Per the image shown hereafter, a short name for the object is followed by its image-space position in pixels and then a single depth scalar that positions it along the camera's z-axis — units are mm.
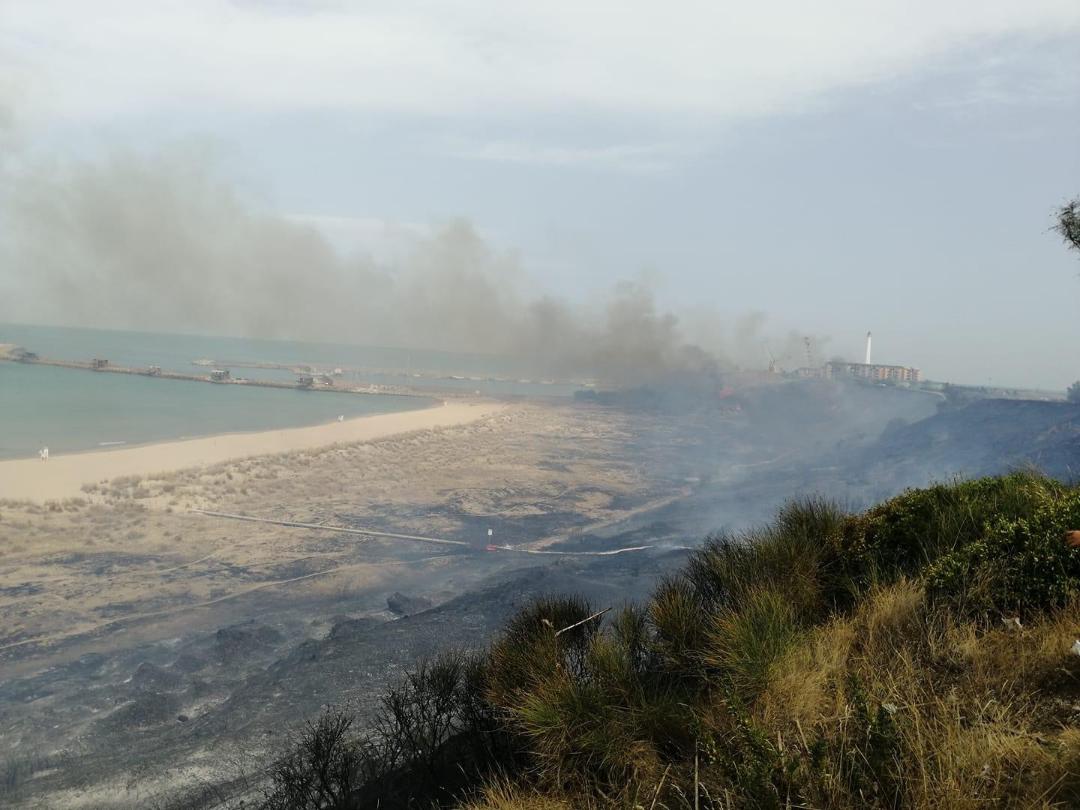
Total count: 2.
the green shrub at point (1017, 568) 6027
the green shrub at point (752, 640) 5582
